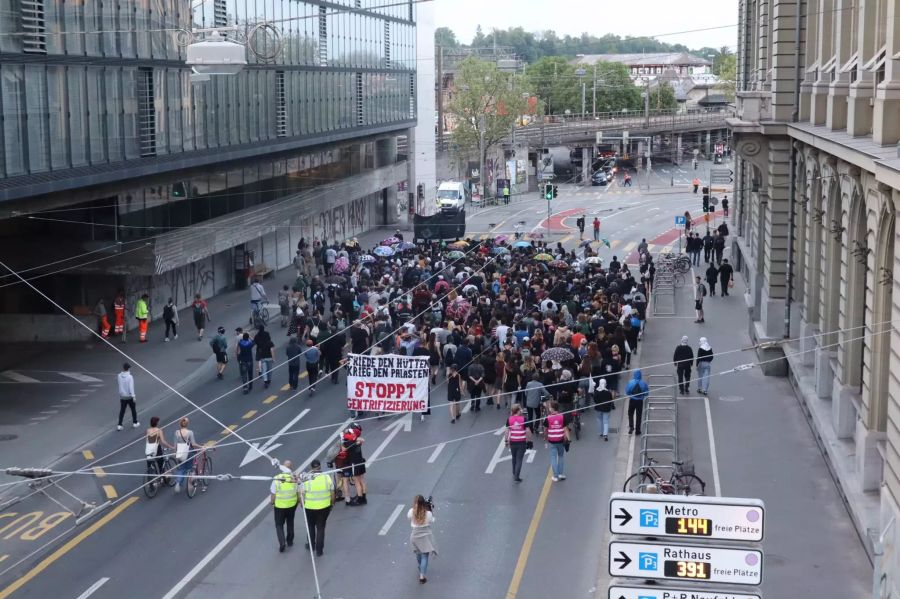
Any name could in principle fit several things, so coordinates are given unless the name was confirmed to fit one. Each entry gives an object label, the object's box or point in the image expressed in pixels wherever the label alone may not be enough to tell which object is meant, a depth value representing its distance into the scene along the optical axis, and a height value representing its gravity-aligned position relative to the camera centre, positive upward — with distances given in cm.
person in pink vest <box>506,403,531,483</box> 2248 -565
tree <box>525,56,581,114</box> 15462 +334
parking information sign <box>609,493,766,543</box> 1078 -347
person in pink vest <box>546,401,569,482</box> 2267 -577
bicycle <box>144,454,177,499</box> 2239 -639
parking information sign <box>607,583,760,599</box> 1051 -399
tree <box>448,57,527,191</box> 9850 +93
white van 8200 -507
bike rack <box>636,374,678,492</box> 2361 -629
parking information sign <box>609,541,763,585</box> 1075 -382
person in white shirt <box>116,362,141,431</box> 2680 -575
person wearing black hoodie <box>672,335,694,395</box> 2973 -582
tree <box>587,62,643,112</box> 15275 +281
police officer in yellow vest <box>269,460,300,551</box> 1905 -580
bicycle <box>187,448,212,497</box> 2246 -636
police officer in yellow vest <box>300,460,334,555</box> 1881 -564
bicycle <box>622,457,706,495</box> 2052 -605
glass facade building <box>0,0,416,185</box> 2833 +100
